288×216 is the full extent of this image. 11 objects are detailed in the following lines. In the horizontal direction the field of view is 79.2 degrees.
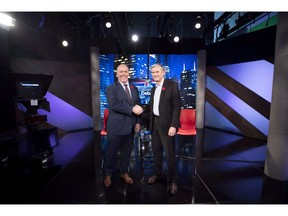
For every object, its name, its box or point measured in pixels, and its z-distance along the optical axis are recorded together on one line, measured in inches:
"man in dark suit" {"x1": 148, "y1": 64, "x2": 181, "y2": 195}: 91.2
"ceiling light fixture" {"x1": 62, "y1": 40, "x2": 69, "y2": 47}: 204.7
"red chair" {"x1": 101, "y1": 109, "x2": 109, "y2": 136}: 139.3
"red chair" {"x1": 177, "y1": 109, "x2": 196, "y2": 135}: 145.1
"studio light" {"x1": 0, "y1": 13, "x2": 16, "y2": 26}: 138.7
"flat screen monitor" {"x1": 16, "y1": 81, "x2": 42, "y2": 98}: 126.8
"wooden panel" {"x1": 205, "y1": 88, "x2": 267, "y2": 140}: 199.6
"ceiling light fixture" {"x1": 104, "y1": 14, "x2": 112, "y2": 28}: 181.4
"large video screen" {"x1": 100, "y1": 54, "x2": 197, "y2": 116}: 249.9
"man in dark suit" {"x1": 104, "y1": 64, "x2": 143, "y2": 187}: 92.0
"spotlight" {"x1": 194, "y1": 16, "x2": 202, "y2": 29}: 192.5
